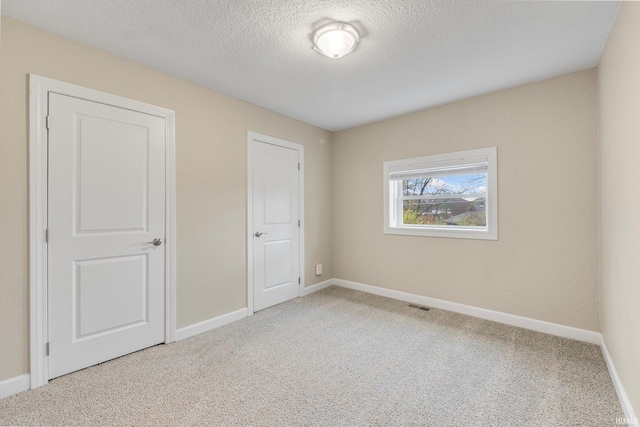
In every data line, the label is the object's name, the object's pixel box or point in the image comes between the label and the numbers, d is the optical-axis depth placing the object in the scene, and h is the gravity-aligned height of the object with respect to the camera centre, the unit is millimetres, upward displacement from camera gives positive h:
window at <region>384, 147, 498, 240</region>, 2980 +235
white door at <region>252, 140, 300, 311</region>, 3299 -114
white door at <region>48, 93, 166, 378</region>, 1963 -124
